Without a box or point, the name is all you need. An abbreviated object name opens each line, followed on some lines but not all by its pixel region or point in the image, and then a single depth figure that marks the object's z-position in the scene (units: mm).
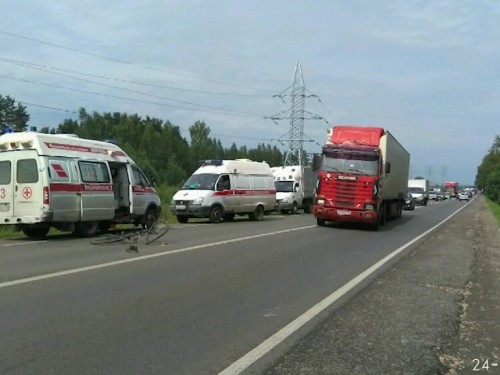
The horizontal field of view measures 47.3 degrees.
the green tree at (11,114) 80500
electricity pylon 53781
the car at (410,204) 45606
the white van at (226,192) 23125
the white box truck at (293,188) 33688
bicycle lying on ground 14273
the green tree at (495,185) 64938
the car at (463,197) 103375
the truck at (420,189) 59256
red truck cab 20703
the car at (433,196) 95875
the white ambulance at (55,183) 14773
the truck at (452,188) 128150
